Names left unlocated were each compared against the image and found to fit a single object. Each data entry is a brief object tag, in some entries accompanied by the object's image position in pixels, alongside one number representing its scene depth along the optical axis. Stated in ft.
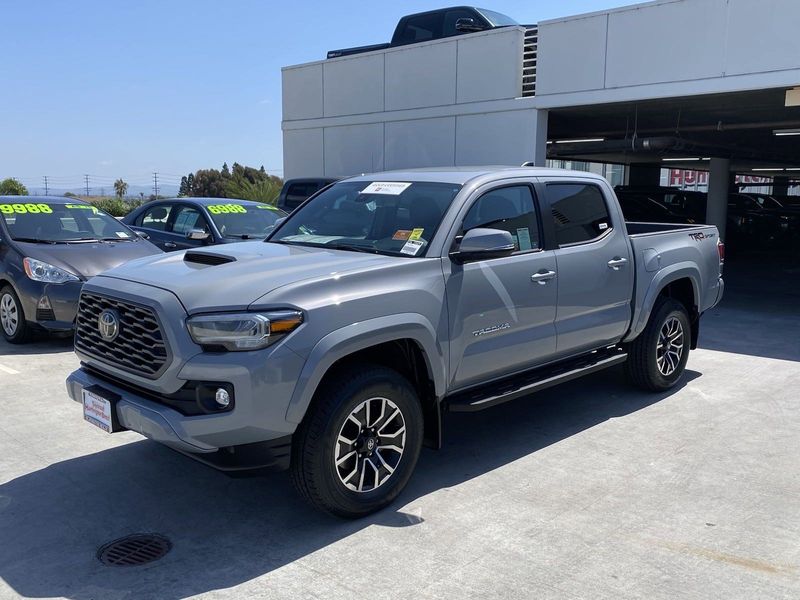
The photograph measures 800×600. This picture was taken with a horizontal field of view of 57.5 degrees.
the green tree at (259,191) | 68.18
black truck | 47.14
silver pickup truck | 11.56
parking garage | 33.65
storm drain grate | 11.55
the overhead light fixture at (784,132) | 50.90
